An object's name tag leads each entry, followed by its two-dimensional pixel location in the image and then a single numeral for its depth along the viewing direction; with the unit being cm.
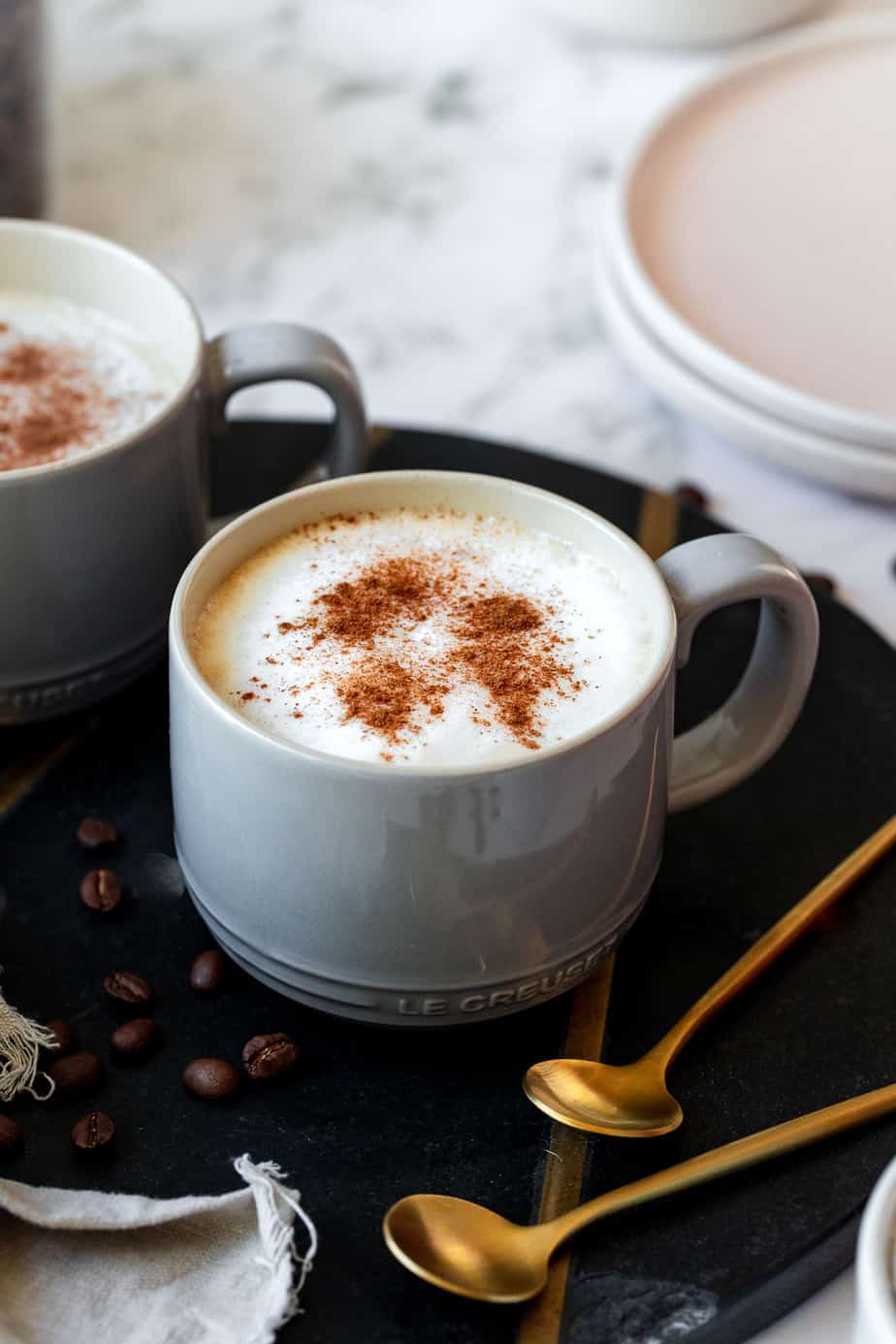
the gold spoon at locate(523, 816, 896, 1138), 66
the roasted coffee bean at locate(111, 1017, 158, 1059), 67
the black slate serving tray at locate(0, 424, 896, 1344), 63
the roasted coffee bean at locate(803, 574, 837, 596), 79
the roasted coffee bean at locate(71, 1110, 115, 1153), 65
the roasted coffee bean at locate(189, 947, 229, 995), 68
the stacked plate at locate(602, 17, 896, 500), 83
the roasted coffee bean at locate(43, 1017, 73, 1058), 67
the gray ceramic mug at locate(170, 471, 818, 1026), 64
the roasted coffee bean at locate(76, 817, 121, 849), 71
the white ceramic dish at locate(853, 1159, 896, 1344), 60
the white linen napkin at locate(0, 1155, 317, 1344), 63
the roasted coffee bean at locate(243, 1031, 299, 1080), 66
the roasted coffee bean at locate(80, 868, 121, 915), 70
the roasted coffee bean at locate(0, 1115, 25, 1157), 65
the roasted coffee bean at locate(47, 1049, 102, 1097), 66
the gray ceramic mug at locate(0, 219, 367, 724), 71
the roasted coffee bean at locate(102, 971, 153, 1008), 68
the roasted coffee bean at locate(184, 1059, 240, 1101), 66
